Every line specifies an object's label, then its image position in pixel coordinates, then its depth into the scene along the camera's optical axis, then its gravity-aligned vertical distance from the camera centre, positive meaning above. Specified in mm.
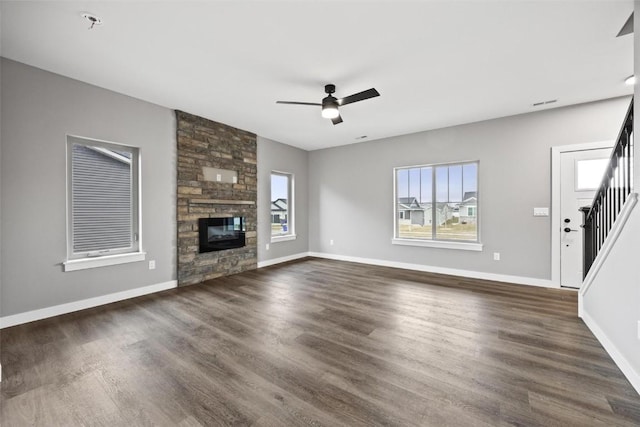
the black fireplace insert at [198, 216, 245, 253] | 4484 -410
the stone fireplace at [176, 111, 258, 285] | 4223 +338
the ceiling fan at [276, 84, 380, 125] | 2887 +1265
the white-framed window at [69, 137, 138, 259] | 3252 +164
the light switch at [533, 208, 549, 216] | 4039 -28
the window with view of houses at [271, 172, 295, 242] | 6033 +83
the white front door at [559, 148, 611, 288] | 3770 +152
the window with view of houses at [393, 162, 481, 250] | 4777 +91
